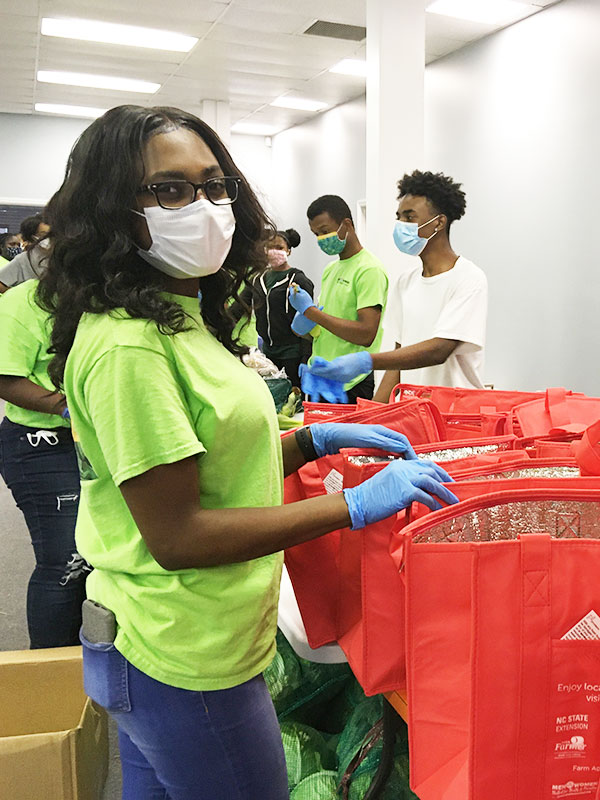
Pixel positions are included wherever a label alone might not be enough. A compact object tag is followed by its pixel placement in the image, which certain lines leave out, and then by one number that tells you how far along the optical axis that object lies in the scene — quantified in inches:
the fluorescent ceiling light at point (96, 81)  298.0
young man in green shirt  120.2
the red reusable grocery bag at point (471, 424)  61.6
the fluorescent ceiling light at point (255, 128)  402.3
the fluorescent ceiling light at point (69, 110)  365.3
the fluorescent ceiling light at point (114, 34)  233.1
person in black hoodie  180.2
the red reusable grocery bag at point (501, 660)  32.7
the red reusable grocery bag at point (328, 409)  69.7
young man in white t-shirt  91.0
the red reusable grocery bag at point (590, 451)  42.3
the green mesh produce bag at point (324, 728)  61.2
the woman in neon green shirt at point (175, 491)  36.8
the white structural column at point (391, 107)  186.9
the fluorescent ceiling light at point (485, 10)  212.5
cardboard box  73.5
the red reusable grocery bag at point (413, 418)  60.4
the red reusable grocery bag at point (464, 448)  52.4
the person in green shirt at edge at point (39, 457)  79.6
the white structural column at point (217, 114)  338.3
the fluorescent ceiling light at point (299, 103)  337.1
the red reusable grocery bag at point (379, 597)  42.8
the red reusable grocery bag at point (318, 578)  50.6
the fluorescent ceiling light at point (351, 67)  273.1
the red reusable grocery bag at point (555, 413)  58.6
